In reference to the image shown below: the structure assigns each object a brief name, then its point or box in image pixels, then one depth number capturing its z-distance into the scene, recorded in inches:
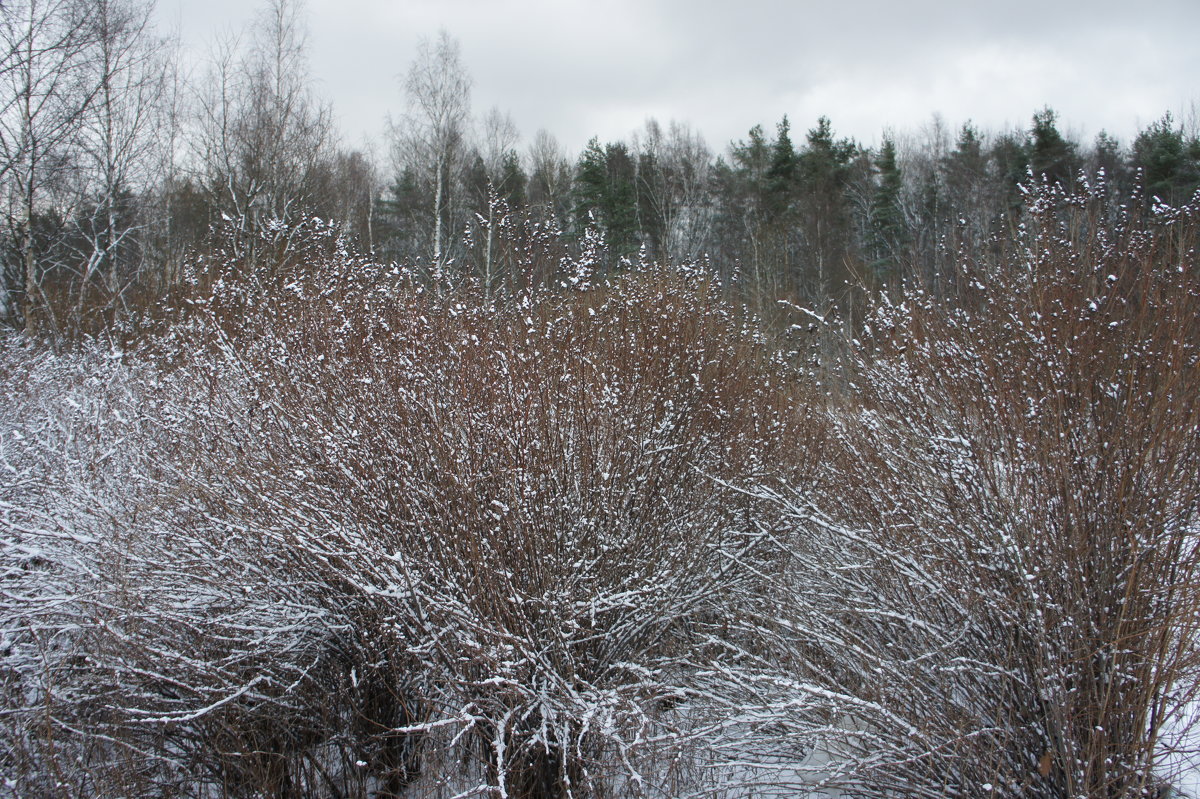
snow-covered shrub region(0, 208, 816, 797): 121.8
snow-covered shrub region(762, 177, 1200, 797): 99.2
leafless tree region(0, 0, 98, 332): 419.5
